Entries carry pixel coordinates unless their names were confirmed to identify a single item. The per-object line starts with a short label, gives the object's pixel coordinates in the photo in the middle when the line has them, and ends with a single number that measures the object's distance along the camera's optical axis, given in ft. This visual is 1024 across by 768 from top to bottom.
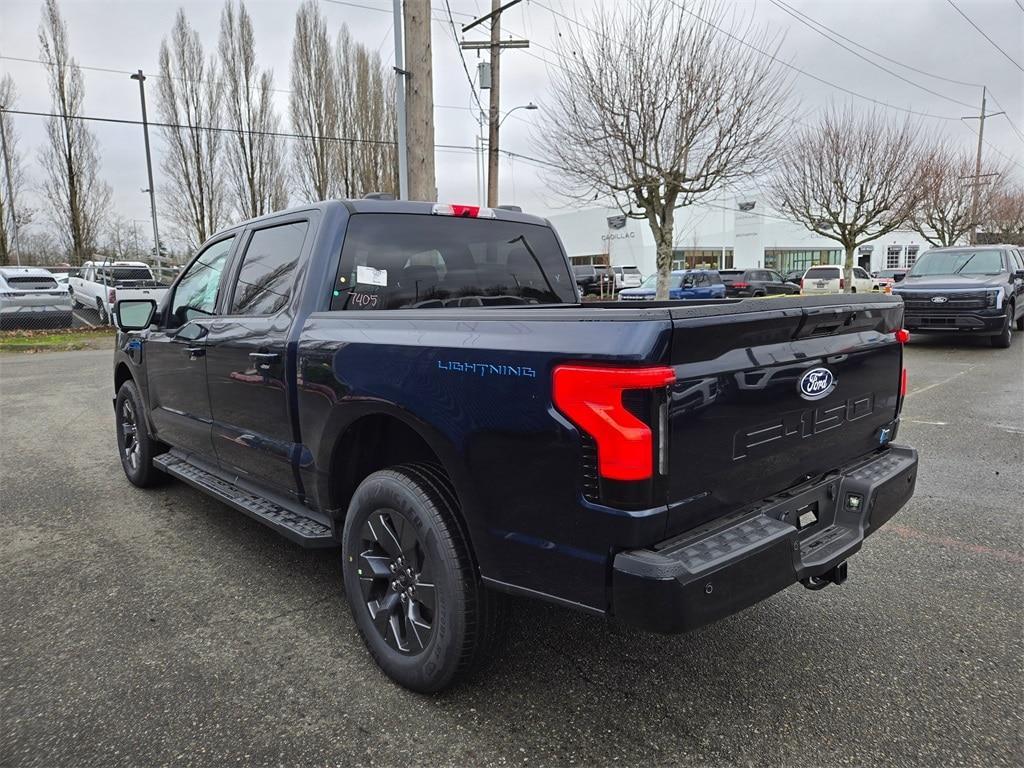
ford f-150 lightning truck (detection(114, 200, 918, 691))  6.30
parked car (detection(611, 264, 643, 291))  112.98
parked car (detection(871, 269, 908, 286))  127.15
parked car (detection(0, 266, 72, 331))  58.39
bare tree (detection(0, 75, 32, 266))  98.32
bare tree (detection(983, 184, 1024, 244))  133.39
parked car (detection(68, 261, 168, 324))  59.77
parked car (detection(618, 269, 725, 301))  74.92
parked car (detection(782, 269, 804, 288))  125.96
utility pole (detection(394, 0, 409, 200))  31.35
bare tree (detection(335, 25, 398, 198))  96.68
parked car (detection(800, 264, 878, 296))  83.66
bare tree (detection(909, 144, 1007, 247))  111.48
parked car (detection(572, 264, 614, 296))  108.58
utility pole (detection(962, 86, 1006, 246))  112.37
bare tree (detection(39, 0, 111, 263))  88.69
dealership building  172.45
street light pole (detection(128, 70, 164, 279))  81.20
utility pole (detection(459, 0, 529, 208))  53.62
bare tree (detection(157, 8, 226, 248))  92.58
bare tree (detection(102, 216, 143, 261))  145.89
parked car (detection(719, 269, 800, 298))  89.97
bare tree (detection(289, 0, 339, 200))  93.45
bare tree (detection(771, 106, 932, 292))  77.92
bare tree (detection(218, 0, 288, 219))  92.12
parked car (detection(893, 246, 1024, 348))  38.58
